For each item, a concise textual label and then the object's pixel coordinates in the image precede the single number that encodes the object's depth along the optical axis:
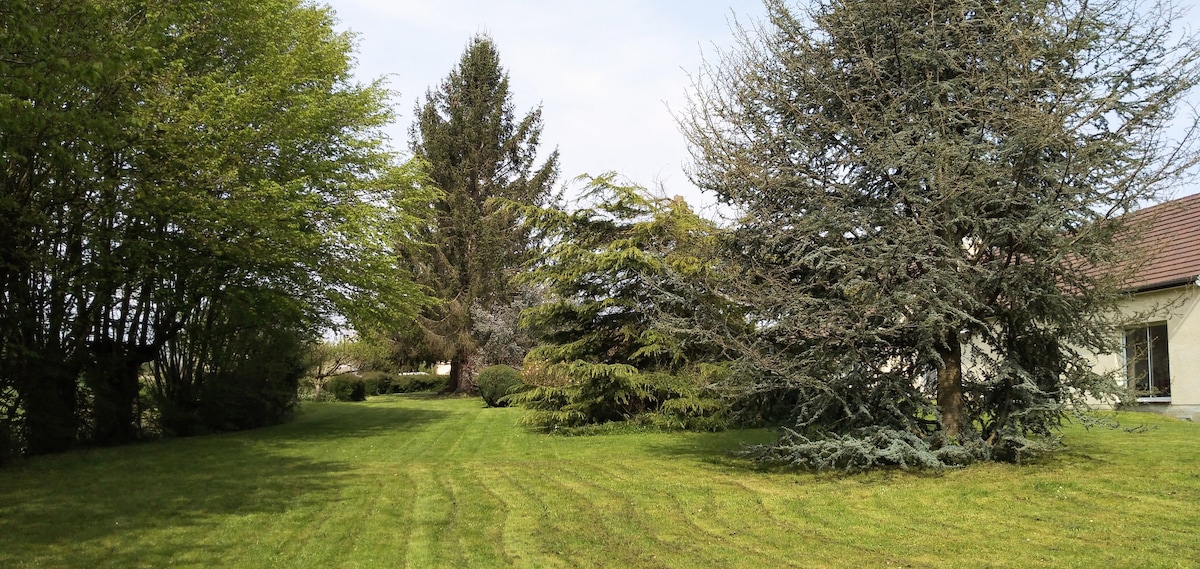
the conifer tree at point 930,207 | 8.77
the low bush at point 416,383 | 42.53
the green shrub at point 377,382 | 40.56
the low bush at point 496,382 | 27.23
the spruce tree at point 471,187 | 36.72
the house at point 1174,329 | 15.61
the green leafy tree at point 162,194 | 10.45
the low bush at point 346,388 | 34.22
